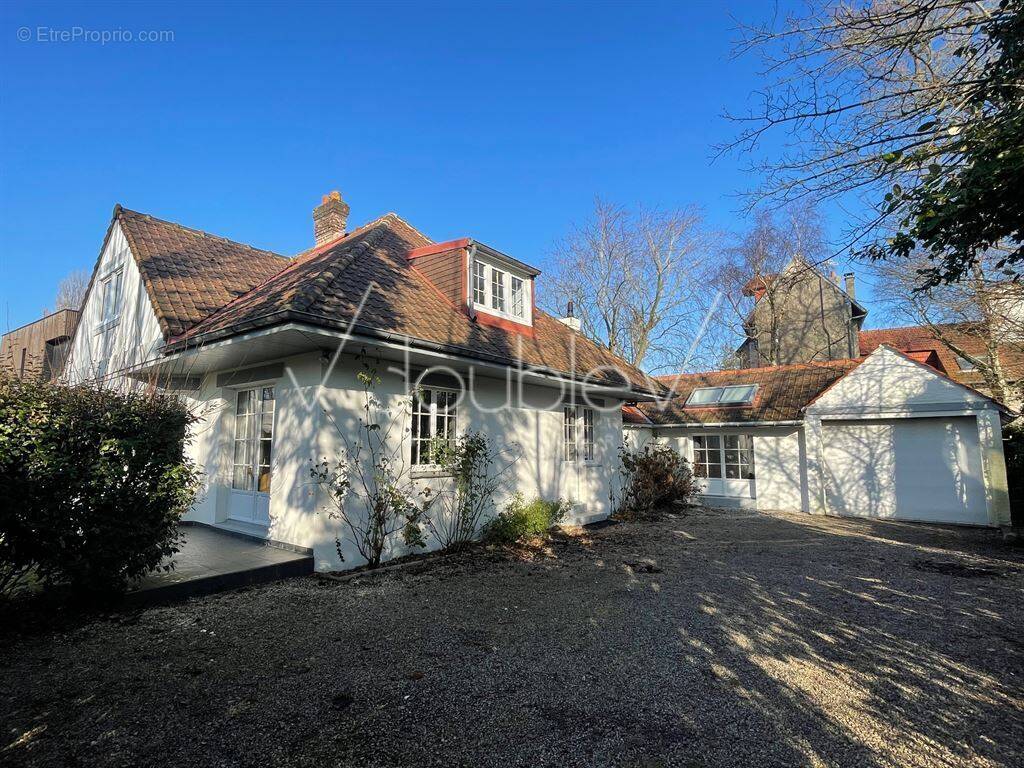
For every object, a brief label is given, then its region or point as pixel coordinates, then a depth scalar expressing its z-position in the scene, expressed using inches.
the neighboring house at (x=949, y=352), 658.2
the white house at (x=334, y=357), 259.1
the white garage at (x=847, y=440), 468.1
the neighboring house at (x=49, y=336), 597.3
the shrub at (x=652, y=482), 526.9
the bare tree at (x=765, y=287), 890.1
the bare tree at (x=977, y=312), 396.8
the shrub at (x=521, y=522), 347.9
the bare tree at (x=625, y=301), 885.8
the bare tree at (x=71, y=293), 1082.2
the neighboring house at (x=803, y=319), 848.9
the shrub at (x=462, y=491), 312.7
